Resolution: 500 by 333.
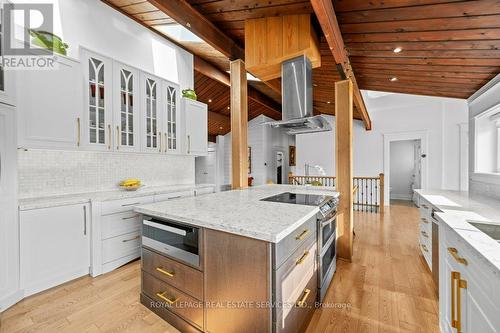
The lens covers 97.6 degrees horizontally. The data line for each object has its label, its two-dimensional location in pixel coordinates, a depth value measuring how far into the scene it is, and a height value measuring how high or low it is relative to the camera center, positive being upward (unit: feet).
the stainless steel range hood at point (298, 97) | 7.51 +2.43
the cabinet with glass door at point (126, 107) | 8.75 +2.43
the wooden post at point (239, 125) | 8.84 +1.61
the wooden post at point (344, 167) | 8.49 -0.15
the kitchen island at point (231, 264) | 3.72 -1.98
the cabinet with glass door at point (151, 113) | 9.73 +2.40
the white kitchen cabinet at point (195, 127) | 11.84 +2.15
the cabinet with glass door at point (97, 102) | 7.83 +2.38
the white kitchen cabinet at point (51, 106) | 6.36 +1.88
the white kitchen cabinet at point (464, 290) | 2.72 -1.96
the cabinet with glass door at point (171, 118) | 10.72 +2.37
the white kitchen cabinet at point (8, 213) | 5.64 -1.24
